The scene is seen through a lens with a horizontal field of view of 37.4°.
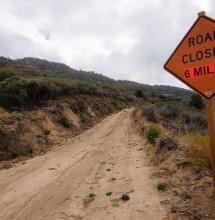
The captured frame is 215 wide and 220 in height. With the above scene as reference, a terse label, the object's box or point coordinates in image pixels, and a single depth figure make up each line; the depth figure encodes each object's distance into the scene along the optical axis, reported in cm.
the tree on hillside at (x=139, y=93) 6719
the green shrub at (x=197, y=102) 4716
